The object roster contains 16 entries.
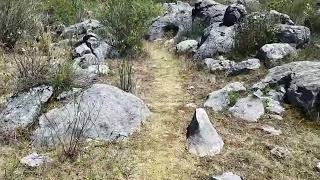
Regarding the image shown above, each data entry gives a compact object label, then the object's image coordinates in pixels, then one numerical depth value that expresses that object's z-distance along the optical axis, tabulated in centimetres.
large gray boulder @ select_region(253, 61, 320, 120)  594
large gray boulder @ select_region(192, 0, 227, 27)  1086
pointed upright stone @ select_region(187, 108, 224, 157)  510
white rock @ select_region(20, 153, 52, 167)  466
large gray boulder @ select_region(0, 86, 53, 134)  527
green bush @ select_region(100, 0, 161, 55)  894
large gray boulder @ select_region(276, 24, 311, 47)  834
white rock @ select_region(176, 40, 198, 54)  925
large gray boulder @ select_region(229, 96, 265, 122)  589
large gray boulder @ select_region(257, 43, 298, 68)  750
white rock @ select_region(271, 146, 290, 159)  499
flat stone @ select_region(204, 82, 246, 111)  618
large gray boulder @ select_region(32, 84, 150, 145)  516
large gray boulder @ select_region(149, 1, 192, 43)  1093
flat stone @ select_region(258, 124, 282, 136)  551
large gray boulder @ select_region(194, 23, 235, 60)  860
